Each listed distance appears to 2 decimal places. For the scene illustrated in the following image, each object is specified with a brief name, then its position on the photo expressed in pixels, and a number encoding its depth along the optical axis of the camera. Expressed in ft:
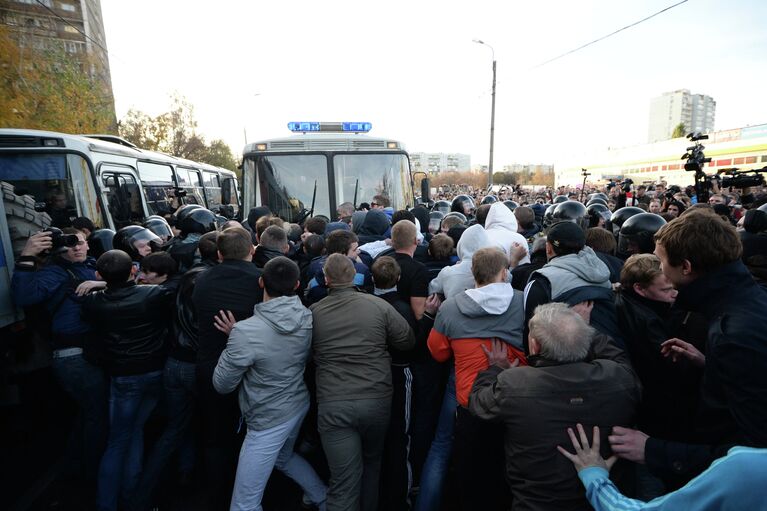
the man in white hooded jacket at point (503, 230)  12.84
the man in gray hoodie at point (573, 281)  8.38
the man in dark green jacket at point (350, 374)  9.07
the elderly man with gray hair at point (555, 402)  6.29
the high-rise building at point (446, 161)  551.59
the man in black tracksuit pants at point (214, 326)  9.94
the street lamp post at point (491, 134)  59.21
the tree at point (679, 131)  236.84
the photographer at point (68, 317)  10.87
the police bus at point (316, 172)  23.88
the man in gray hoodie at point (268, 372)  8.87
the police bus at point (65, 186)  14.70
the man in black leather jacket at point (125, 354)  10.17
